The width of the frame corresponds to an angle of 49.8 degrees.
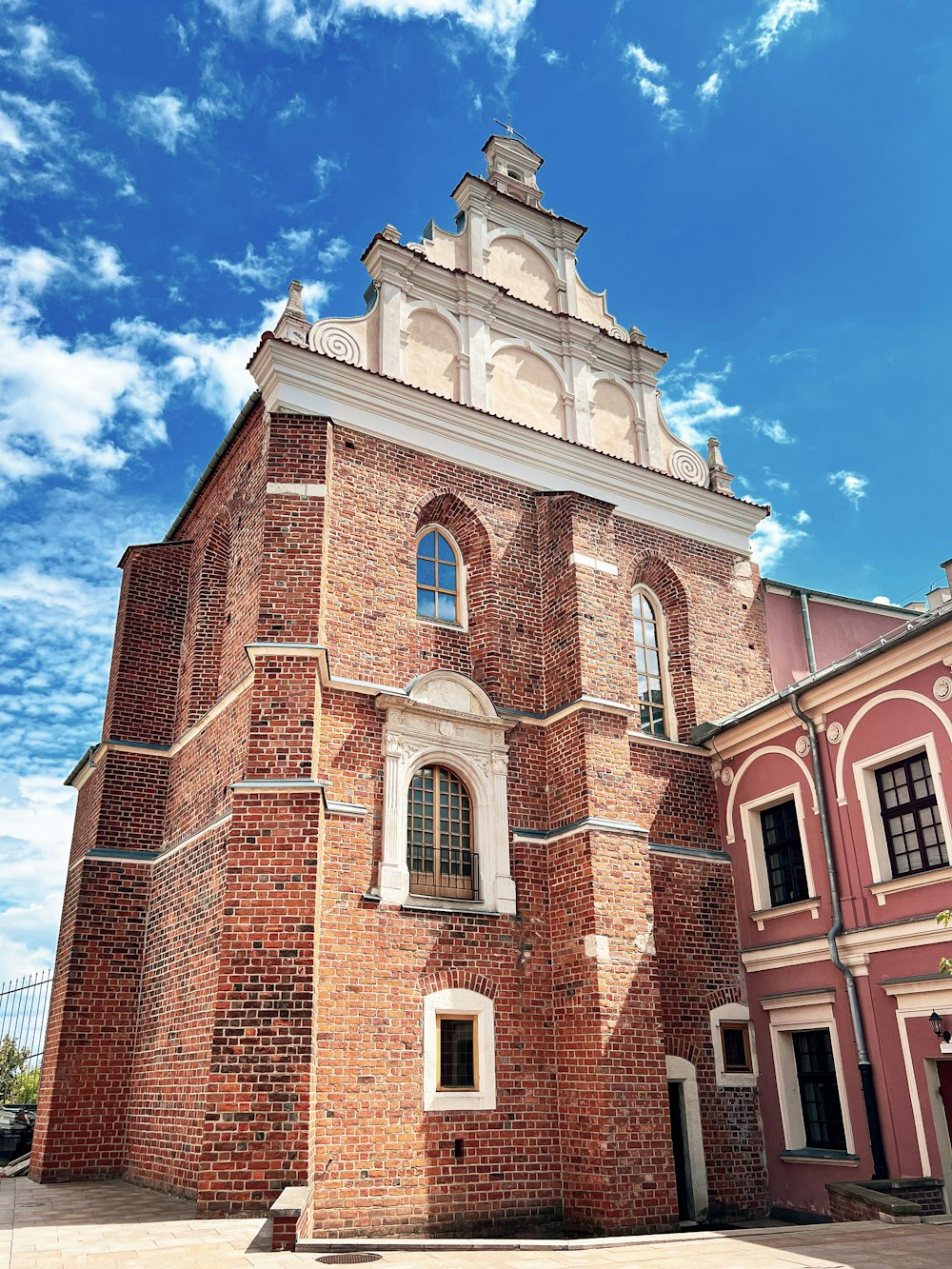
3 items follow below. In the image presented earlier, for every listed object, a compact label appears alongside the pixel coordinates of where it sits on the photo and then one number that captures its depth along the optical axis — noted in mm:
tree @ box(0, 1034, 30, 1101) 35438
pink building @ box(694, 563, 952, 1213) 12805
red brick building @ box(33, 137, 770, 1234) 12148
